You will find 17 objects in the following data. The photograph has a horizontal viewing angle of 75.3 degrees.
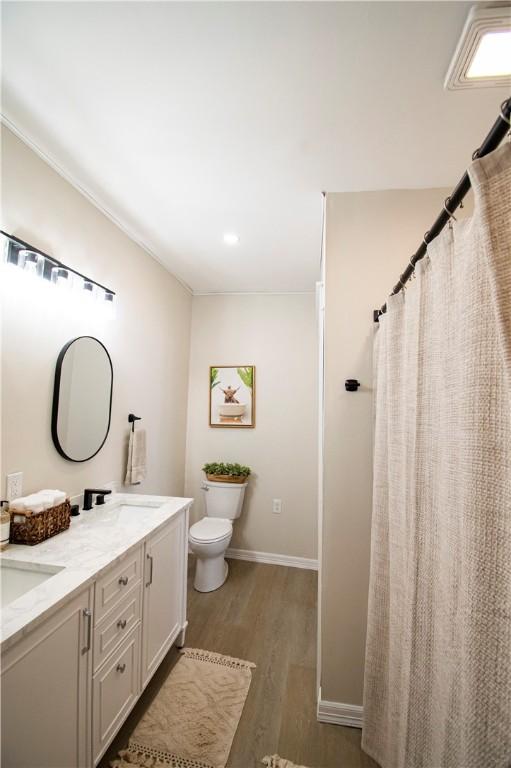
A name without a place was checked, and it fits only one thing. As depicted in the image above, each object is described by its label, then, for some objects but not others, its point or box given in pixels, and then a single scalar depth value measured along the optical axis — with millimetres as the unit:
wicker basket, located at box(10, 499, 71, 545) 1307
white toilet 2475
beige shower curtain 598
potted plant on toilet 2953
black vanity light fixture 1318
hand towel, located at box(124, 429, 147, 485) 2145
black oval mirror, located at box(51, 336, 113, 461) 1604
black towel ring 2221
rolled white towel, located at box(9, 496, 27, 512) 1297
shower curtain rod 541
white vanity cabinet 882
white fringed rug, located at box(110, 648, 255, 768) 1351
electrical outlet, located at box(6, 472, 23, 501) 1345
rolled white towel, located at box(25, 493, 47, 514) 1312
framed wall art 3180
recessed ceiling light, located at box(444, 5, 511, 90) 897
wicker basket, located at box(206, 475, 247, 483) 2945
